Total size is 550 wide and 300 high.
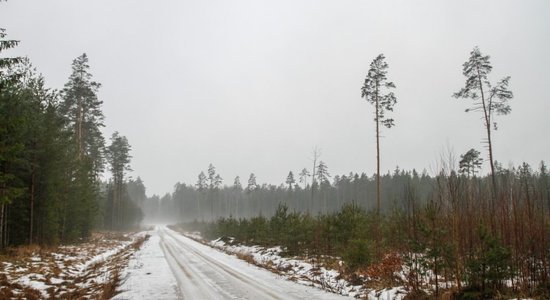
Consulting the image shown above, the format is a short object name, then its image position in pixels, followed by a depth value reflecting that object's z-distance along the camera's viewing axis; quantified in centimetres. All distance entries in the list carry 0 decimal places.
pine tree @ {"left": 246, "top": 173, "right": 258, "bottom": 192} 10169
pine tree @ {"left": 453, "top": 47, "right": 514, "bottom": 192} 2755
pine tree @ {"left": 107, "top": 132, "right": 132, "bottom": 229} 5746
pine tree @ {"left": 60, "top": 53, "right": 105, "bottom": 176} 3231
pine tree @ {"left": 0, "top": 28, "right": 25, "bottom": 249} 1183
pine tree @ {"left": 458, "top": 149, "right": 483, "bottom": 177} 3761
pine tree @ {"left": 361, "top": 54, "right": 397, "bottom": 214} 2953
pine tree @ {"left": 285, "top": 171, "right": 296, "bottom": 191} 9519
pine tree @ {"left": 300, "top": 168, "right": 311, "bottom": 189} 8761
